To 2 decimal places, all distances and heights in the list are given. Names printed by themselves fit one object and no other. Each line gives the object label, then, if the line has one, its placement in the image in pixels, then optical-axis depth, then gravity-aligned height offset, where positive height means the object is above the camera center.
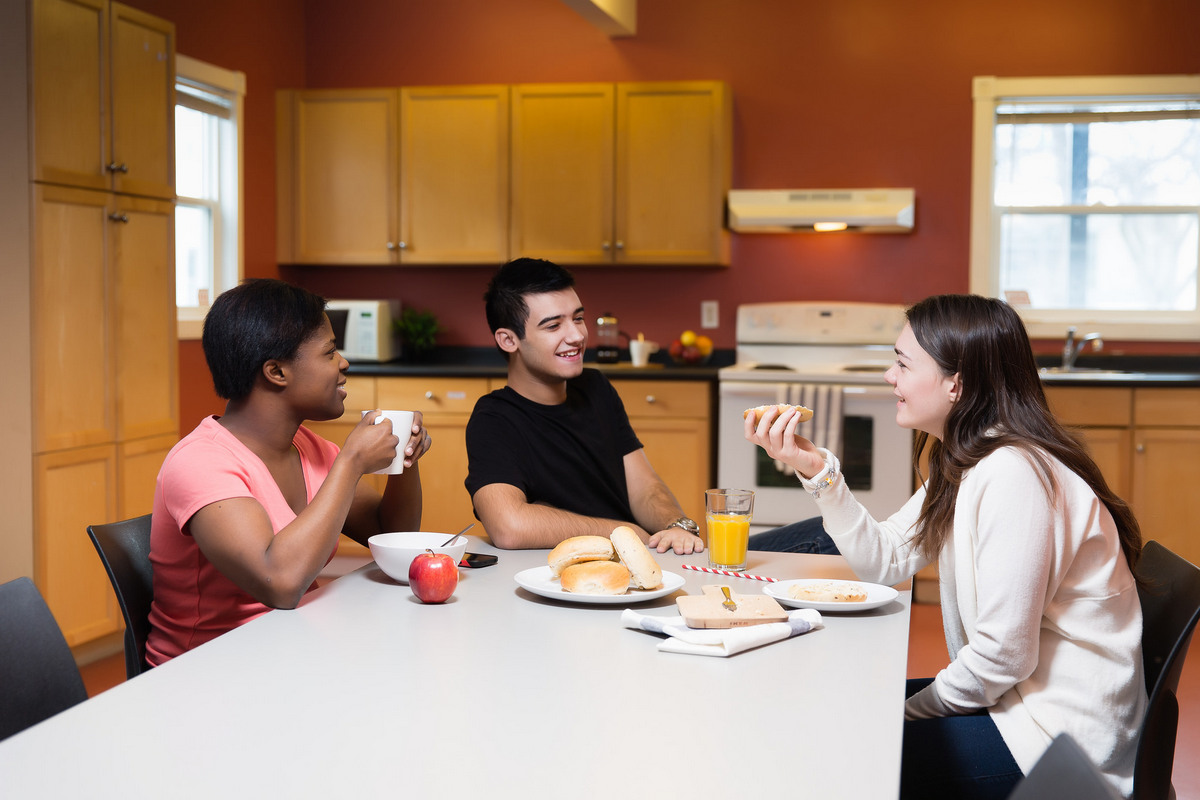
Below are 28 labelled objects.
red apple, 1.44 -0.34
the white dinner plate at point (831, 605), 1.44 -0.36
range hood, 4.49 +0.56
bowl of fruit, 4.66 -0.07
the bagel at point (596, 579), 1.46 -0.34
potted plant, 4.92 +0.00
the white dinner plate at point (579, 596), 1.44 -0.36
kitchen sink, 3.92 -0.13
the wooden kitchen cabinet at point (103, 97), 3.03 +0.71
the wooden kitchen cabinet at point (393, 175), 4.68 +0.71
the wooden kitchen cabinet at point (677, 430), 4.25 -0.38
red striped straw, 1.65 -0.38
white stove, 4.05 -0.38
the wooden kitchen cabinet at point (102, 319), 3.06 +0.03
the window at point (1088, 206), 4.54 +0.60
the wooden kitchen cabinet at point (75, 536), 3.09 -0.63
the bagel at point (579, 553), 1.53 -0.32
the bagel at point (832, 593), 1.46 -0.36
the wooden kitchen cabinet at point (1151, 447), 3.94 -0.39
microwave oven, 4.71 +0.02
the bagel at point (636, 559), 1.49 -0.32
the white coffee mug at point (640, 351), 4.63 -0.07
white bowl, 1.53 -0.33
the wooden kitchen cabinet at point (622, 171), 4.51 +0.71
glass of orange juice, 1.68 -0.30
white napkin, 1.24 -0.36
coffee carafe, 4.71 -0.02
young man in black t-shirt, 2.17 -0.19
